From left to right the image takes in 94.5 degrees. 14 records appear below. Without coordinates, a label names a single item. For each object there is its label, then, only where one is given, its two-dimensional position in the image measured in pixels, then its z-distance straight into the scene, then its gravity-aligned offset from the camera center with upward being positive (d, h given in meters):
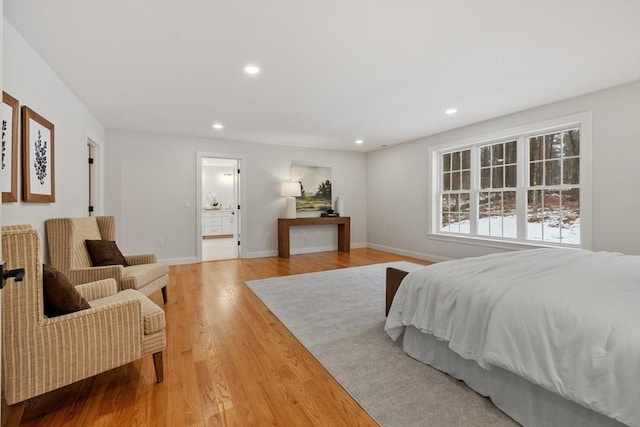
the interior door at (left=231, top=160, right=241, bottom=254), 6.01 +0.10
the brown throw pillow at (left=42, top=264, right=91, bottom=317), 1.59 -0.46
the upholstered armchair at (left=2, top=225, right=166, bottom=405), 1.38 -0.65
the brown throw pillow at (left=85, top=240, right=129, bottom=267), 2.97 -0.42
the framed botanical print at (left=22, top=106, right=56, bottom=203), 2.31 +0.46
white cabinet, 8.98 -0.31
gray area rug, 1.59 -1.05
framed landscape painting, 6.55 +0.59
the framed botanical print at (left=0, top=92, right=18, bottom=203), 2.03 +0.45
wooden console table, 6.06 -0.34
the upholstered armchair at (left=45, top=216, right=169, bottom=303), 2.61 -0.48
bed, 1.19 -0.60
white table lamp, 6.13 +0.40
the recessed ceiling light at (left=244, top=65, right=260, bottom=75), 2.81 +1.38
